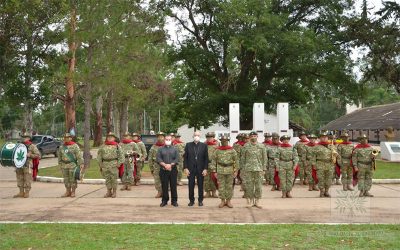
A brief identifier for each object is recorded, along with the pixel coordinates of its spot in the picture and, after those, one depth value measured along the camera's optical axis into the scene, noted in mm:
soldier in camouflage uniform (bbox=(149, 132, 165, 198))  14070
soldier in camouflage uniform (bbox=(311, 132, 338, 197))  14219
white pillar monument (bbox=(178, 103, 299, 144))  23922
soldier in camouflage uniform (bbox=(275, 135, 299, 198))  14003
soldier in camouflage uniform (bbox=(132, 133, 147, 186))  17516
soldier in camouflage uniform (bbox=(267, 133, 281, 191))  16044
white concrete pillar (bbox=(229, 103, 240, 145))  23906
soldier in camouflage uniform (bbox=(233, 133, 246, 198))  15212
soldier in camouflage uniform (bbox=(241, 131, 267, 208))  12109
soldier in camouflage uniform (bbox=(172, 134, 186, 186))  16969
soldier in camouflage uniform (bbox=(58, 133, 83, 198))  14328
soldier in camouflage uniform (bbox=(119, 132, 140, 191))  16438
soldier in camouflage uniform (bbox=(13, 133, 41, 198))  14453
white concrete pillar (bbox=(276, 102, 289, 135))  23938
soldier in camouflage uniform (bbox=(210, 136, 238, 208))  12125
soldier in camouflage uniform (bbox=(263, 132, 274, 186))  16941
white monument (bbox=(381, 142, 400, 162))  28422
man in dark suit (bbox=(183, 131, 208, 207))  12484
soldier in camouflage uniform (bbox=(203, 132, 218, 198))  13883
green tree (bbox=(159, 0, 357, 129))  31281
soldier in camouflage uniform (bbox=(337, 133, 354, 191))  15500
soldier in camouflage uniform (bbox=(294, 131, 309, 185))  16906
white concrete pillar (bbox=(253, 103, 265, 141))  24556
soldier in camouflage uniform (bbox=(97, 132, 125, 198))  14227
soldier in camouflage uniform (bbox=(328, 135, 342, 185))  16469
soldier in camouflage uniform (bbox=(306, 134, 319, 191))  15641
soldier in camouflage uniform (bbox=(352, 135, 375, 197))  14008
